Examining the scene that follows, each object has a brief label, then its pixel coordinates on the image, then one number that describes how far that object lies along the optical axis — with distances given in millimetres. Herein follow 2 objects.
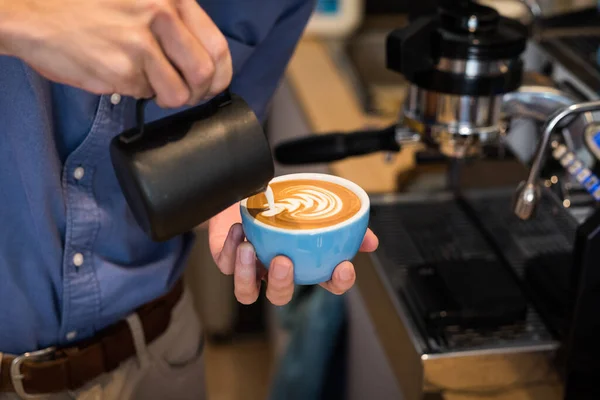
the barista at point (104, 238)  656
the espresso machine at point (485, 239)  958
